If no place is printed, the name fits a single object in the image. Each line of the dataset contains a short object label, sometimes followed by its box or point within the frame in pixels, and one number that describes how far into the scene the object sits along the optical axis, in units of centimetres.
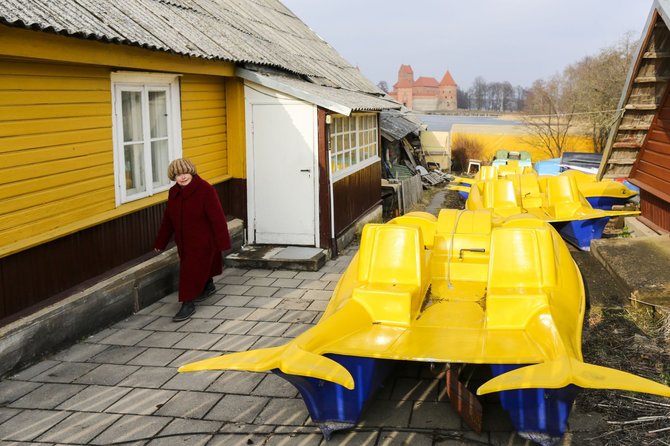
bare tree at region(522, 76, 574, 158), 3009
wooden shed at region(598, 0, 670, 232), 817
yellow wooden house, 548
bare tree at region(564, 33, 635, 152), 2788
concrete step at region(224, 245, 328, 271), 897
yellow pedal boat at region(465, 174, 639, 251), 993
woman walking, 695
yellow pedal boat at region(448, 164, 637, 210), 1192
